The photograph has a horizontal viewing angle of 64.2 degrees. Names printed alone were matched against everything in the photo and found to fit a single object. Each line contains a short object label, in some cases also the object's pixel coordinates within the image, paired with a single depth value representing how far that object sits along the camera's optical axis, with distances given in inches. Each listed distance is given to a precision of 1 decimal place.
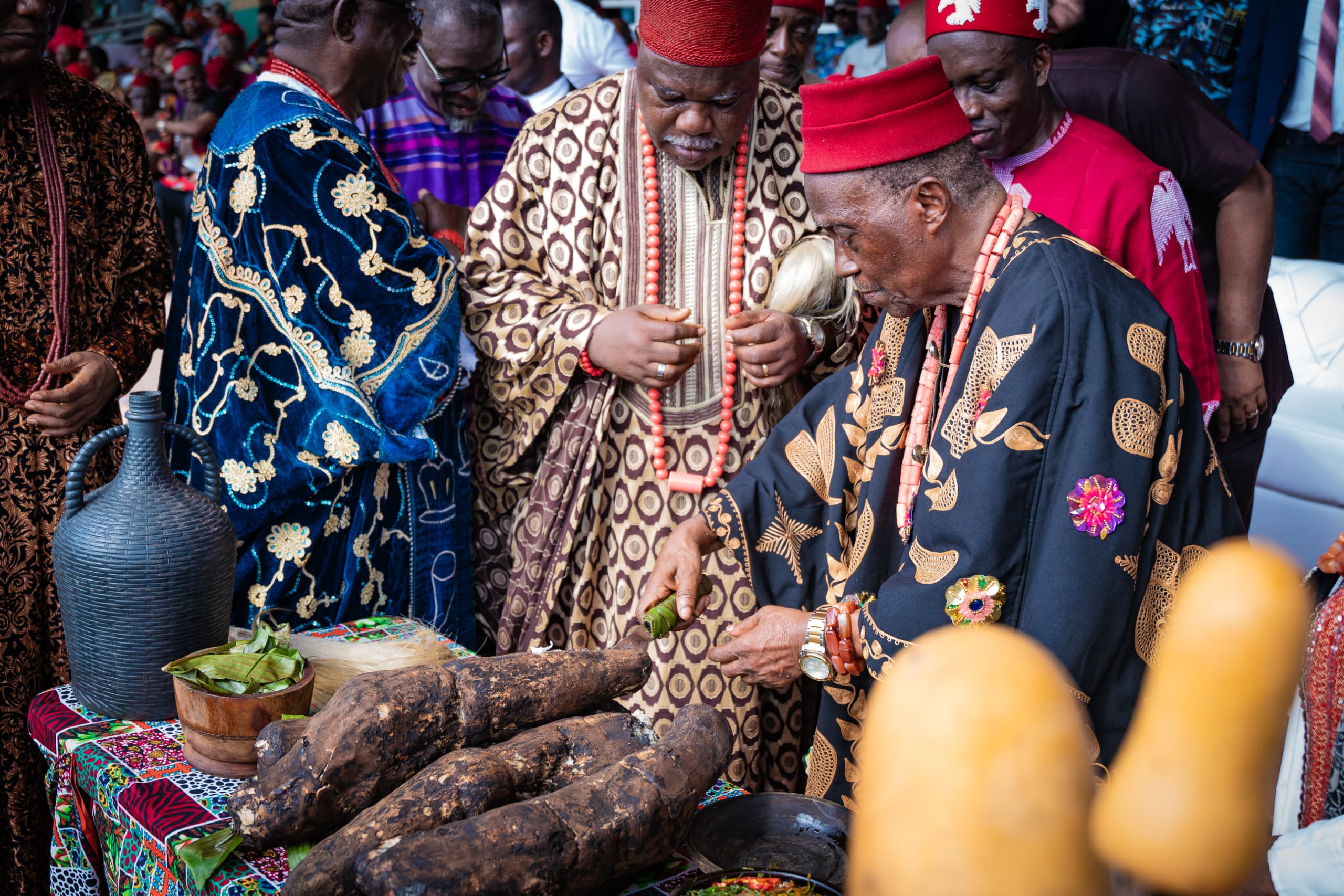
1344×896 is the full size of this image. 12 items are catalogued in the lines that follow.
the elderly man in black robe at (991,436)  62.2
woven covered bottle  74.5
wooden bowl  67.4
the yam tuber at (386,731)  57.1
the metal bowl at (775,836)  61.6
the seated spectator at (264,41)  454.0
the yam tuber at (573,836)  47.2
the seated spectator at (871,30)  287.1
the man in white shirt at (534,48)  195.8
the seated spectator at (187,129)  385.1
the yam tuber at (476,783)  50.6
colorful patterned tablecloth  60.1
